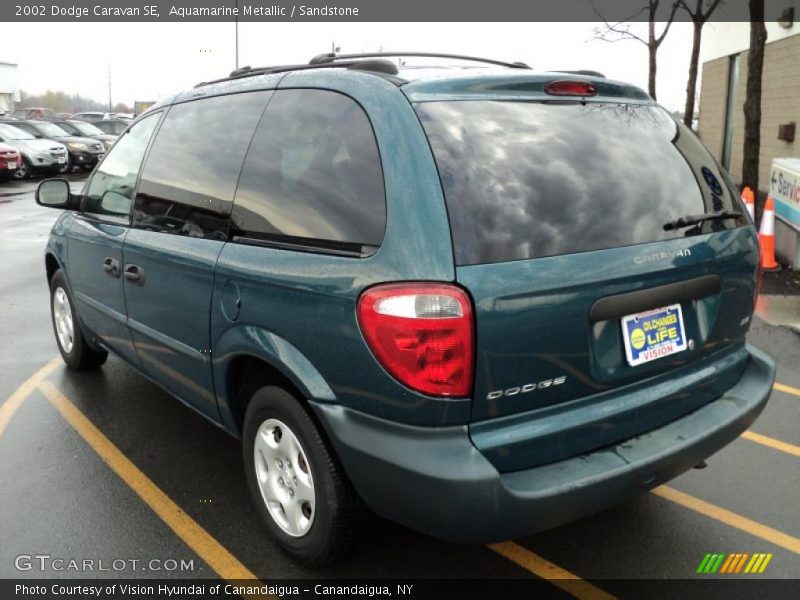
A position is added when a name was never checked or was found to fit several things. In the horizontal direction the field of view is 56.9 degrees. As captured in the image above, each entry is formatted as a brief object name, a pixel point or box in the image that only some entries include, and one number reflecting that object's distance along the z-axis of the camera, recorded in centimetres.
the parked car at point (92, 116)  4526
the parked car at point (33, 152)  2227
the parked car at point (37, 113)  4353
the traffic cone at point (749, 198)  909
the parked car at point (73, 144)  2458
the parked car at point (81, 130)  2731
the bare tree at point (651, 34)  2227
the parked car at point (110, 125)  3159
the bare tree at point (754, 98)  1033
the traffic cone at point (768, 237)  812
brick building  1527
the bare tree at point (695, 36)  1767
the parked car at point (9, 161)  2088
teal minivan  227
